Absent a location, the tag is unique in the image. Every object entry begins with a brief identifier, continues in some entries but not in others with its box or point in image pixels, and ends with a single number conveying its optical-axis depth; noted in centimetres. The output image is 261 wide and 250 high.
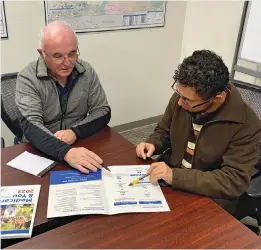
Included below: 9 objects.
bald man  142
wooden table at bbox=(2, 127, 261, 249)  97
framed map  248
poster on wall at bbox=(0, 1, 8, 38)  221
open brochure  109
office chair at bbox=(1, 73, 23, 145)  175
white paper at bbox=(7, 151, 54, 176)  130
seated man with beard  119
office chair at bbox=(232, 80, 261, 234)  136
